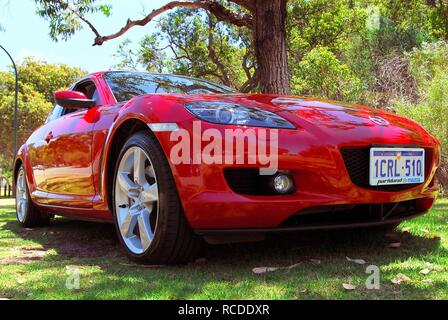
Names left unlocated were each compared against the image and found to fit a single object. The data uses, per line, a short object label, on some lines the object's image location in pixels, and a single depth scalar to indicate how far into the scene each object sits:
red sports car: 2.55
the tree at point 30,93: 26.31
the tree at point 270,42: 7.56
